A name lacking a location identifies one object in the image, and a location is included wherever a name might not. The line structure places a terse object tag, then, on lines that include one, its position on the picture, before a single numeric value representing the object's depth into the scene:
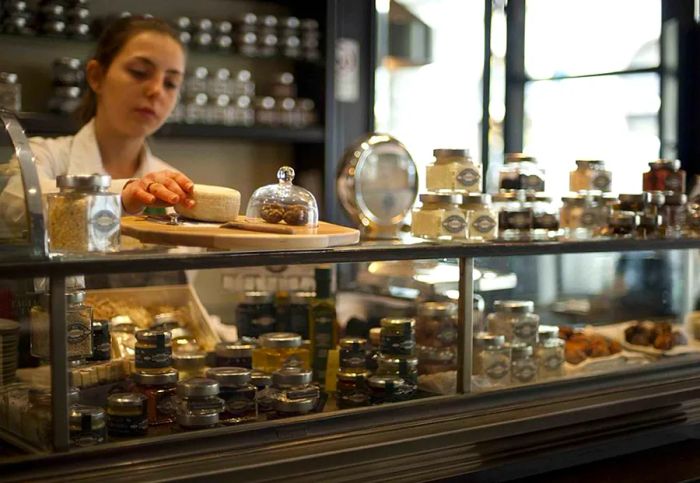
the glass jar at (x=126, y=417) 1.49
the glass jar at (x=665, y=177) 2.41
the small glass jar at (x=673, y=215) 2.28
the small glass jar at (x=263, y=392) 1.66
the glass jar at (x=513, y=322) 2.10
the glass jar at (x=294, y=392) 1.64
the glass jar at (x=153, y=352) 1.67
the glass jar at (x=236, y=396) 1.61
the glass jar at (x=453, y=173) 2.04
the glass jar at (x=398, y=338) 1.89
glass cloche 1.75
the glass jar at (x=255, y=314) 2.20
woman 3.14
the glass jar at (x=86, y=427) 1.44
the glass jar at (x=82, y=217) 1.46
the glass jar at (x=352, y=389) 1.75
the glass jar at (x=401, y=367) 1.84
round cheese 1.74
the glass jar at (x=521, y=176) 2.14
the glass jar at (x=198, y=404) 1.54
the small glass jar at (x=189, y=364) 1.88
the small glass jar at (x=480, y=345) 1.94
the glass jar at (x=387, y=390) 1.77
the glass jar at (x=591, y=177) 2.28
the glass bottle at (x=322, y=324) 2.02
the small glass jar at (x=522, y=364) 2.00
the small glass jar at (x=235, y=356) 1.84
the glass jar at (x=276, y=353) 1.95
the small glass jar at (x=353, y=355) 1.88
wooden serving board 1.55
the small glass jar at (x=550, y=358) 2.08
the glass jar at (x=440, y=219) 1.93
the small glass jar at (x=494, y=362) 1.95
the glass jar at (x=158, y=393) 1.59
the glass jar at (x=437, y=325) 1.95
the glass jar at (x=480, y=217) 1.96
